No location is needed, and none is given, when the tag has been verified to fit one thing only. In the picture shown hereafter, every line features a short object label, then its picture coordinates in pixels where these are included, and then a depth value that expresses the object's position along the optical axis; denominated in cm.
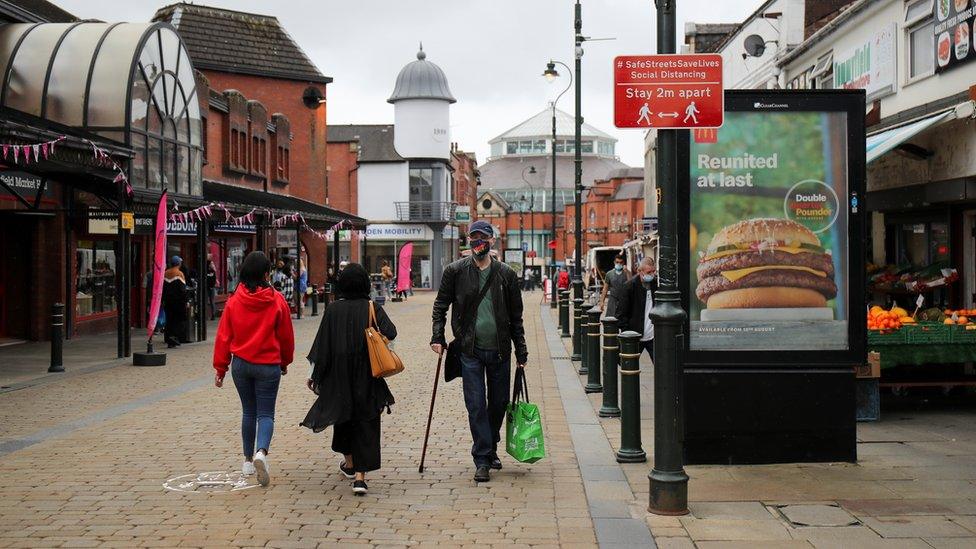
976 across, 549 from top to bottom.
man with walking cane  804
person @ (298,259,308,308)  3381
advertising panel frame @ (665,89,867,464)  825
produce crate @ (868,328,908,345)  1066
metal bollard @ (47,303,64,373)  1574
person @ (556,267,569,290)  4683
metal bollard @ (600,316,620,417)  1089
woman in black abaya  757
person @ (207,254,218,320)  2725
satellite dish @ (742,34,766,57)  2694
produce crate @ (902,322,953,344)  1079
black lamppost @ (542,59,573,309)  3218
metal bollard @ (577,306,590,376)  1562
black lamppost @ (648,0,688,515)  685
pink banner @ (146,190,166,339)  1773
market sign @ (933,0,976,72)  1291
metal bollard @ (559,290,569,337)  2431
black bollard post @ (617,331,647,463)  791
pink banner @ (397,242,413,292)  4791
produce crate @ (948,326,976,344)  1087
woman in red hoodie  793
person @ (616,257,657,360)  1358
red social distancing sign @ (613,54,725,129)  697
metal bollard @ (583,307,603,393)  1344
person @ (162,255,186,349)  2062
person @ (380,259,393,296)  4834
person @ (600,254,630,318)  1889
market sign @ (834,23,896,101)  1588
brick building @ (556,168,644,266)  10838
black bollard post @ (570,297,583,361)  1748
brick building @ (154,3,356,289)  3375
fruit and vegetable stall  1070
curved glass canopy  1992
